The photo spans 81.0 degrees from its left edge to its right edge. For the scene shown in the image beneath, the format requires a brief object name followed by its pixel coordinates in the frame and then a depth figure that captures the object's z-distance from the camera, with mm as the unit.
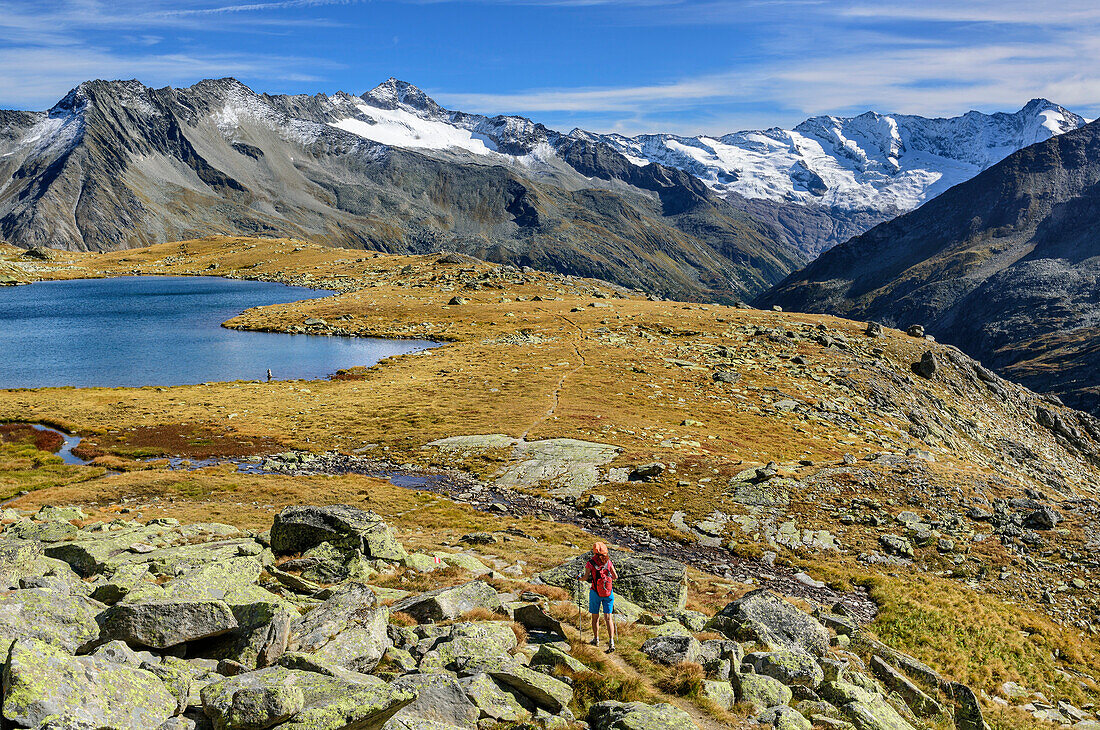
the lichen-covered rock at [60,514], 34188
